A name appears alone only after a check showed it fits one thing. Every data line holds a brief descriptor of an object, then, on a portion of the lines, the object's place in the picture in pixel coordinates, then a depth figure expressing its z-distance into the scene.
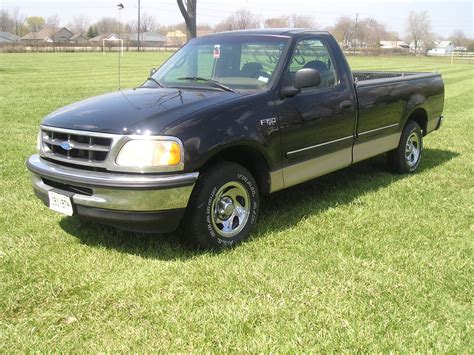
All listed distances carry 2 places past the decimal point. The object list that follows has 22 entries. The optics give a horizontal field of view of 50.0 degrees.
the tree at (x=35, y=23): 153.25
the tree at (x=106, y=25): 144.62
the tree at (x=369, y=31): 119.56
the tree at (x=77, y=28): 156.12
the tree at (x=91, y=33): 125.25
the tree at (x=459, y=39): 139.07
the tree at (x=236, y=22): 92.49
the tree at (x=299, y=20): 97.96
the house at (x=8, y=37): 122.10
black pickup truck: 3.74
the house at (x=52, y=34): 134.75
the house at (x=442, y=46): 125.11
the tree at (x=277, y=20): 83.93
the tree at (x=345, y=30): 115.69
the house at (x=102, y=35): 120.31
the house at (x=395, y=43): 143.30
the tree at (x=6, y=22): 148.24
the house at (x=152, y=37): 138.09
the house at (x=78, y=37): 129.30
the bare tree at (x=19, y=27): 151.00
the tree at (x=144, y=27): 152.30
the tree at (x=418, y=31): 131.75
